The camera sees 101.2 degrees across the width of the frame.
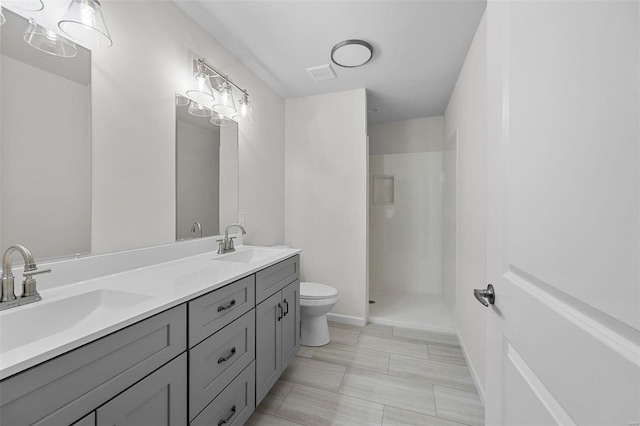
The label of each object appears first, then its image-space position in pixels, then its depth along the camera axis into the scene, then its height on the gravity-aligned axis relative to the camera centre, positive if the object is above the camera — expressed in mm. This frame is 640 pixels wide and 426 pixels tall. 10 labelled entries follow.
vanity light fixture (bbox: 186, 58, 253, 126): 1698 +828
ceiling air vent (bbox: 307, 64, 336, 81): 2291 +1267
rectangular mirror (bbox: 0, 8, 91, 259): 959 +258
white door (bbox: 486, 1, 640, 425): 381 +2
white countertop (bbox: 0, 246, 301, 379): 626 -309
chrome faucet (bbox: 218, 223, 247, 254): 1843 -227
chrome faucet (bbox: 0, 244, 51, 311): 833 -231
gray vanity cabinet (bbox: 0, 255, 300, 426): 616 -503
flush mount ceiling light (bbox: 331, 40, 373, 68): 1946 +1242
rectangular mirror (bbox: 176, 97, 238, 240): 1681 +268
